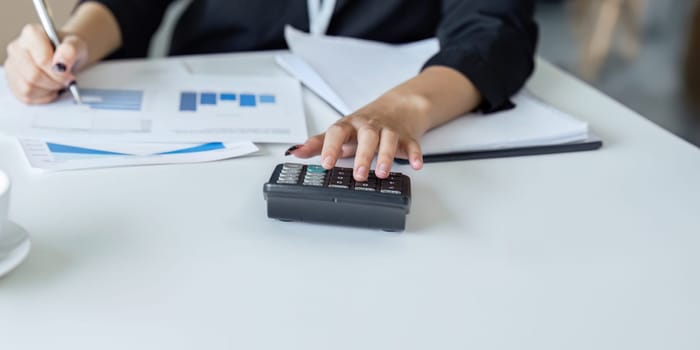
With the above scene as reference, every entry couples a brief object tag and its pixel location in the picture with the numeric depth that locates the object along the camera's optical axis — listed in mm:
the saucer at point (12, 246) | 469
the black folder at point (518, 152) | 679
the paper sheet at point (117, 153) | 632
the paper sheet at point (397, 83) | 707
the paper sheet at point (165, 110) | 695
